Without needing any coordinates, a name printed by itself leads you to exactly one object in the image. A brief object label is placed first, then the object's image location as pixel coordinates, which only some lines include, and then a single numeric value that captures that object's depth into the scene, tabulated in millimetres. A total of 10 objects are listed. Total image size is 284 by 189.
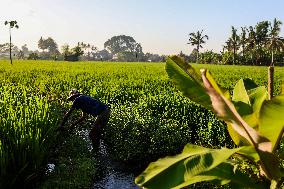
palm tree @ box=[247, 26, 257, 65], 45079
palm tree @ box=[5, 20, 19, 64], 30431
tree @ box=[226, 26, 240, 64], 46964
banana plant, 1363
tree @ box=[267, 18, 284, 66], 40197
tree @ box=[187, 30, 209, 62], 59364
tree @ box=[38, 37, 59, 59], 113823
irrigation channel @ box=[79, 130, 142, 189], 4837
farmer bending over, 5289
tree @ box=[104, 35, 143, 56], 136624
